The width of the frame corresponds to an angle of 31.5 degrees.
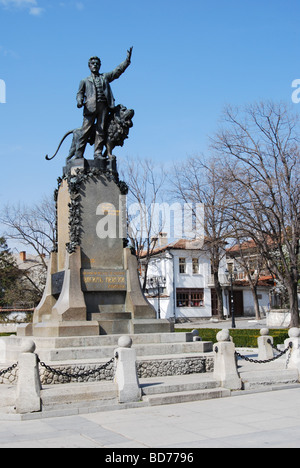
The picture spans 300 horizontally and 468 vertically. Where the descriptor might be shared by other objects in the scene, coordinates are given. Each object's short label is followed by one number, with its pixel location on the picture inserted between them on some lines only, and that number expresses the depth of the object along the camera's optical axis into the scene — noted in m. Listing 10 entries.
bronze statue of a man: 15.74
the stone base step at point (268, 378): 11.90
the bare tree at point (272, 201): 28.14
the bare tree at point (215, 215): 29.91
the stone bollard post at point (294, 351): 13.45
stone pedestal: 13.88
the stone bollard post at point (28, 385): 9.14
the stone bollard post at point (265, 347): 16.16
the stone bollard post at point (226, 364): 11.48
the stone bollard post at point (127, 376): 10.01
